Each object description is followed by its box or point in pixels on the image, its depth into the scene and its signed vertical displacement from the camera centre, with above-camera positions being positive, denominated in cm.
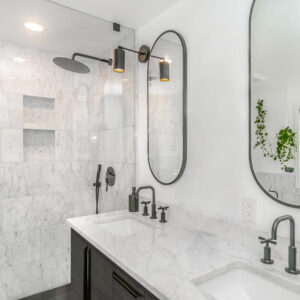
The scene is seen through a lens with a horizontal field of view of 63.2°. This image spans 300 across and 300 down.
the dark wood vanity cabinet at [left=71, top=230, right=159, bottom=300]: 104 -65
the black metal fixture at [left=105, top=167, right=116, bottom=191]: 184 -20
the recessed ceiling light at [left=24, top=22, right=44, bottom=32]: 161 +82
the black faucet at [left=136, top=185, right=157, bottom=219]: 175 -43
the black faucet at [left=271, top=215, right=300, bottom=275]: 94 -38
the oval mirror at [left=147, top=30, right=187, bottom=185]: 163 +31
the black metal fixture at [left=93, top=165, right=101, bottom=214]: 176 -25
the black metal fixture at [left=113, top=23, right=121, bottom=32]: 199 +101
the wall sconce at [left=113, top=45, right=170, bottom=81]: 172 +61
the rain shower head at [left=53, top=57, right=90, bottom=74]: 164 +59
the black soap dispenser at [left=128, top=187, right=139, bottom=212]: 188 -41
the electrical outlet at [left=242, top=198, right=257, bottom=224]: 121 -30
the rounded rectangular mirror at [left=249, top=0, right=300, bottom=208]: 105 +24
